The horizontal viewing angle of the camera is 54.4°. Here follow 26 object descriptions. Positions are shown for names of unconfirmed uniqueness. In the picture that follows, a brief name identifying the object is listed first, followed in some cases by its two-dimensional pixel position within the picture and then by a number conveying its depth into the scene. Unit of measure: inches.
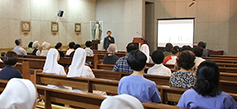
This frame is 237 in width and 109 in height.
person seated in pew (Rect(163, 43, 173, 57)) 214.4
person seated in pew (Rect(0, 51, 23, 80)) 124.3
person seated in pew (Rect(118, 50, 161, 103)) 81.7
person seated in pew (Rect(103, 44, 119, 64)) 201.8
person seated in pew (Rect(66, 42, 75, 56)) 287.9
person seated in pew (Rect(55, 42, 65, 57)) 248.4
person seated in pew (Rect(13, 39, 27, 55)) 304.1
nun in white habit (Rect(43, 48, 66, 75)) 154.8
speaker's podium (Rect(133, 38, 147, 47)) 438.3
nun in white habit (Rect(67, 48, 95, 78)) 136.9
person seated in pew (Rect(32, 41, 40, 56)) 299.2
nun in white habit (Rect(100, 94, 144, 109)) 45.8
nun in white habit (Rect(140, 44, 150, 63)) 213.0
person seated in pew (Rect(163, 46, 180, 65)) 186.1
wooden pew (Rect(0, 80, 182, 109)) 73.1
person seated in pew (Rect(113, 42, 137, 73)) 151.8
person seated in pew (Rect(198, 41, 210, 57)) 279.6
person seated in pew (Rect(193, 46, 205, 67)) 174.1
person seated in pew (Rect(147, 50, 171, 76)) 138.0
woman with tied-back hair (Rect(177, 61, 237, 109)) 67.9
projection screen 476.4
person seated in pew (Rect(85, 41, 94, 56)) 278.5
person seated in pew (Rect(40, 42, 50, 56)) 281.8
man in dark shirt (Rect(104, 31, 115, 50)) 432.5
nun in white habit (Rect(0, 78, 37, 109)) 68.2
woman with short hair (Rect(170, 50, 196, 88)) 97.5
